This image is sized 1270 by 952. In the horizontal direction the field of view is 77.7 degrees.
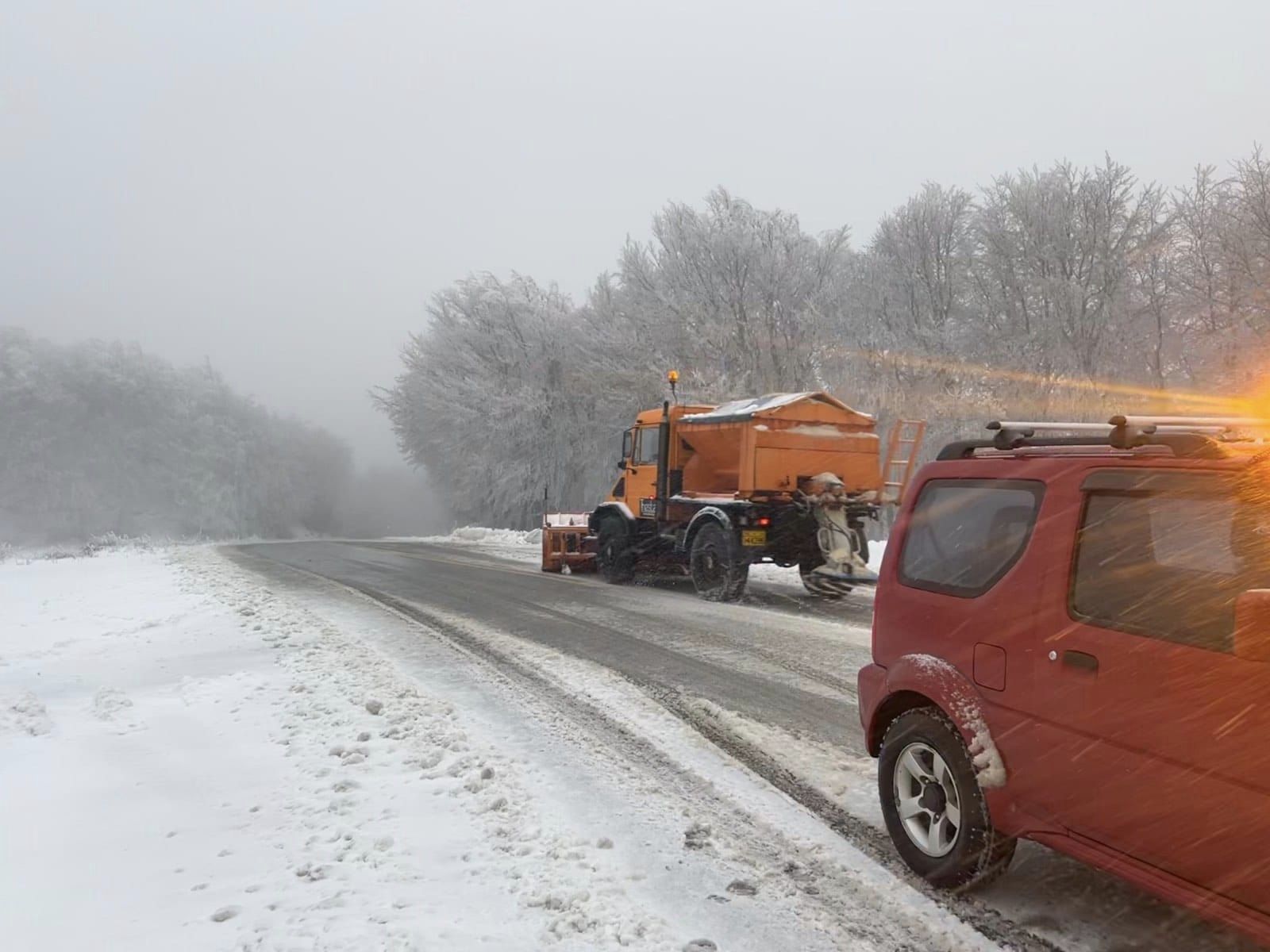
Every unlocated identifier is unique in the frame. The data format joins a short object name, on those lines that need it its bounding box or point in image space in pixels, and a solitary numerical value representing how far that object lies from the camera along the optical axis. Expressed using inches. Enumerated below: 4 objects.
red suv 90.0
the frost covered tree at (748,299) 1173.7
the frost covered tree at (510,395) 1417.3
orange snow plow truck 462.0
